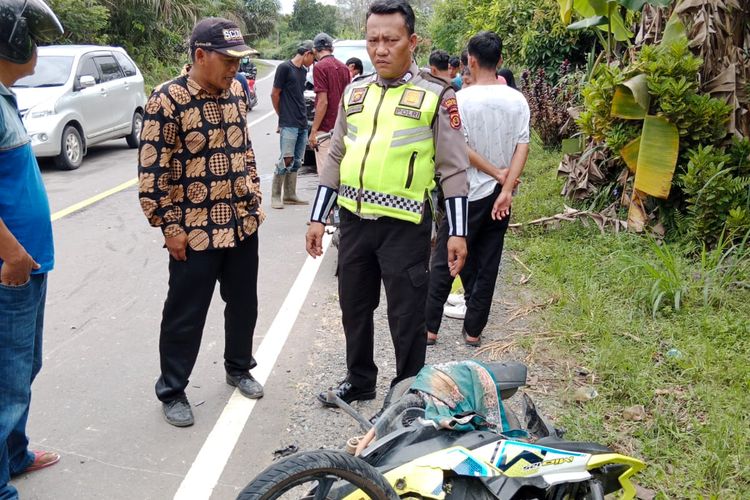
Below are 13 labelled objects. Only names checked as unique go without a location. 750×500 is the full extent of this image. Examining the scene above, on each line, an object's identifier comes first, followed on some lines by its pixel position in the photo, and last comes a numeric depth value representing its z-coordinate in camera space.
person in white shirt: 4.26
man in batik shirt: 3.34
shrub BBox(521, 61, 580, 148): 10.10
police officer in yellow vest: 3.25
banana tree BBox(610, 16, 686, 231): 5.75
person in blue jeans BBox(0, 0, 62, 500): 2.58
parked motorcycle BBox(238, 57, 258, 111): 19.45
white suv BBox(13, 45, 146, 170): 10.02
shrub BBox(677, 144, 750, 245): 5.50
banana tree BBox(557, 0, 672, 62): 6.39
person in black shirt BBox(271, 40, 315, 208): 8.11
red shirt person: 7.73
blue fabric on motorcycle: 2.45
